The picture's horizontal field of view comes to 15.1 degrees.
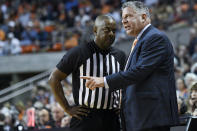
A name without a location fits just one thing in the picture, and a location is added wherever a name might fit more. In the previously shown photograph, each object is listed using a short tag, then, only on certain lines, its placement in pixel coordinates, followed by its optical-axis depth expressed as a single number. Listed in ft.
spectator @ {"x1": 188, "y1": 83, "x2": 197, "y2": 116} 29.88
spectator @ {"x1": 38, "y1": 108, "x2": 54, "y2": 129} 41.92
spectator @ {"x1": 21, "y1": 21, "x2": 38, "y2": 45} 97.20
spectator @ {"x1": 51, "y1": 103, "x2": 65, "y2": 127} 42.76
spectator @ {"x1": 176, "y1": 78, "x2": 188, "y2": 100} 46.15
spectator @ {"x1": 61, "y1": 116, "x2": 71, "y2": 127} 39.22
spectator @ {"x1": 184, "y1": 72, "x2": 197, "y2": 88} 45.70
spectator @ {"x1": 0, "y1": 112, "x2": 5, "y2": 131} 52.90
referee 23.96
